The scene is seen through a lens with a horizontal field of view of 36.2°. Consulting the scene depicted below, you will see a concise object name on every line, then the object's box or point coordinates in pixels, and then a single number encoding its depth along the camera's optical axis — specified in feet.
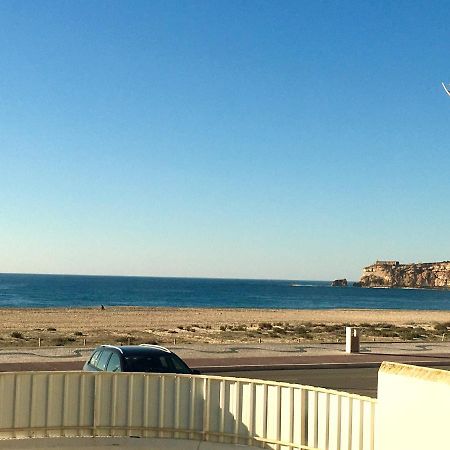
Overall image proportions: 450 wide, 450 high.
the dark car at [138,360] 41.93
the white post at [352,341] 90.17
